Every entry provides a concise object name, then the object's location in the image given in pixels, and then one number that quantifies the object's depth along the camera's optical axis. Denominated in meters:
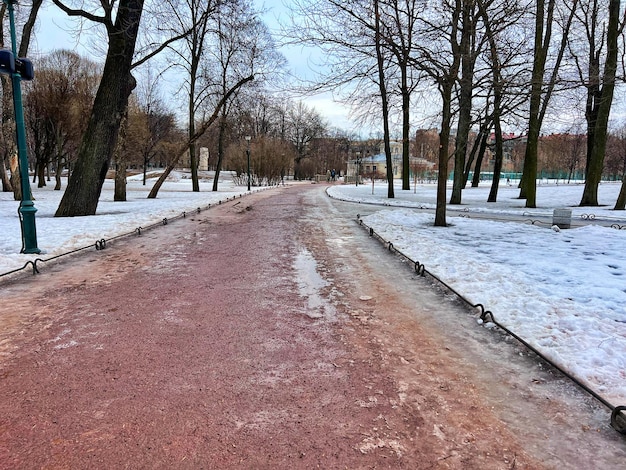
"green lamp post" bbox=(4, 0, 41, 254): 7.12
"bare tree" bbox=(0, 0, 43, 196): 16.98
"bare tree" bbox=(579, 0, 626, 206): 16.94
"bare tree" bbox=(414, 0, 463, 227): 10.12
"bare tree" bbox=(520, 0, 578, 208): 14.00
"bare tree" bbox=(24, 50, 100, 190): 29.28
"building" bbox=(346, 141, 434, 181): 91.56
